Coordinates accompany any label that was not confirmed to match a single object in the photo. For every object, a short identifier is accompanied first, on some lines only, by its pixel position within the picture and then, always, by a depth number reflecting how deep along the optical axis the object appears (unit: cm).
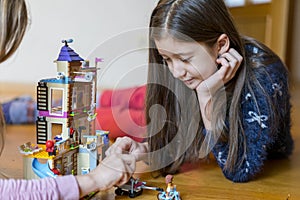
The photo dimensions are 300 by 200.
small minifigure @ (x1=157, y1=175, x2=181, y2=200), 80
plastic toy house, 74
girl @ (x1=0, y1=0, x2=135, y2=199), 63
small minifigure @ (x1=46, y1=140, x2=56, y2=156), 73
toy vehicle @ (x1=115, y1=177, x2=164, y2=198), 83
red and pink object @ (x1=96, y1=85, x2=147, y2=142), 105
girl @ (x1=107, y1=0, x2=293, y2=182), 89
